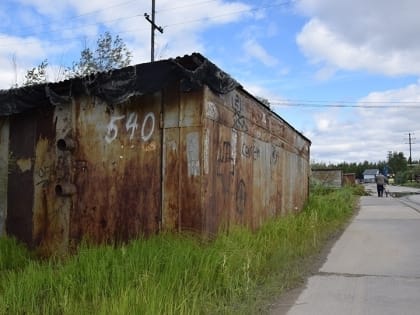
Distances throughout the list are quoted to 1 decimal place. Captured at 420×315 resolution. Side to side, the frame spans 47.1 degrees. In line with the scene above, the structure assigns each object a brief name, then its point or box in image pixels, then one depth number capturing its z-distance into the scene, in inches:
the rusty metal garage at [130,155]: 275.7
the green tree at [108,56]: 576.7
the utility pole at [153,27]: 993.4
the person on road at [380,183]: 1280.8
